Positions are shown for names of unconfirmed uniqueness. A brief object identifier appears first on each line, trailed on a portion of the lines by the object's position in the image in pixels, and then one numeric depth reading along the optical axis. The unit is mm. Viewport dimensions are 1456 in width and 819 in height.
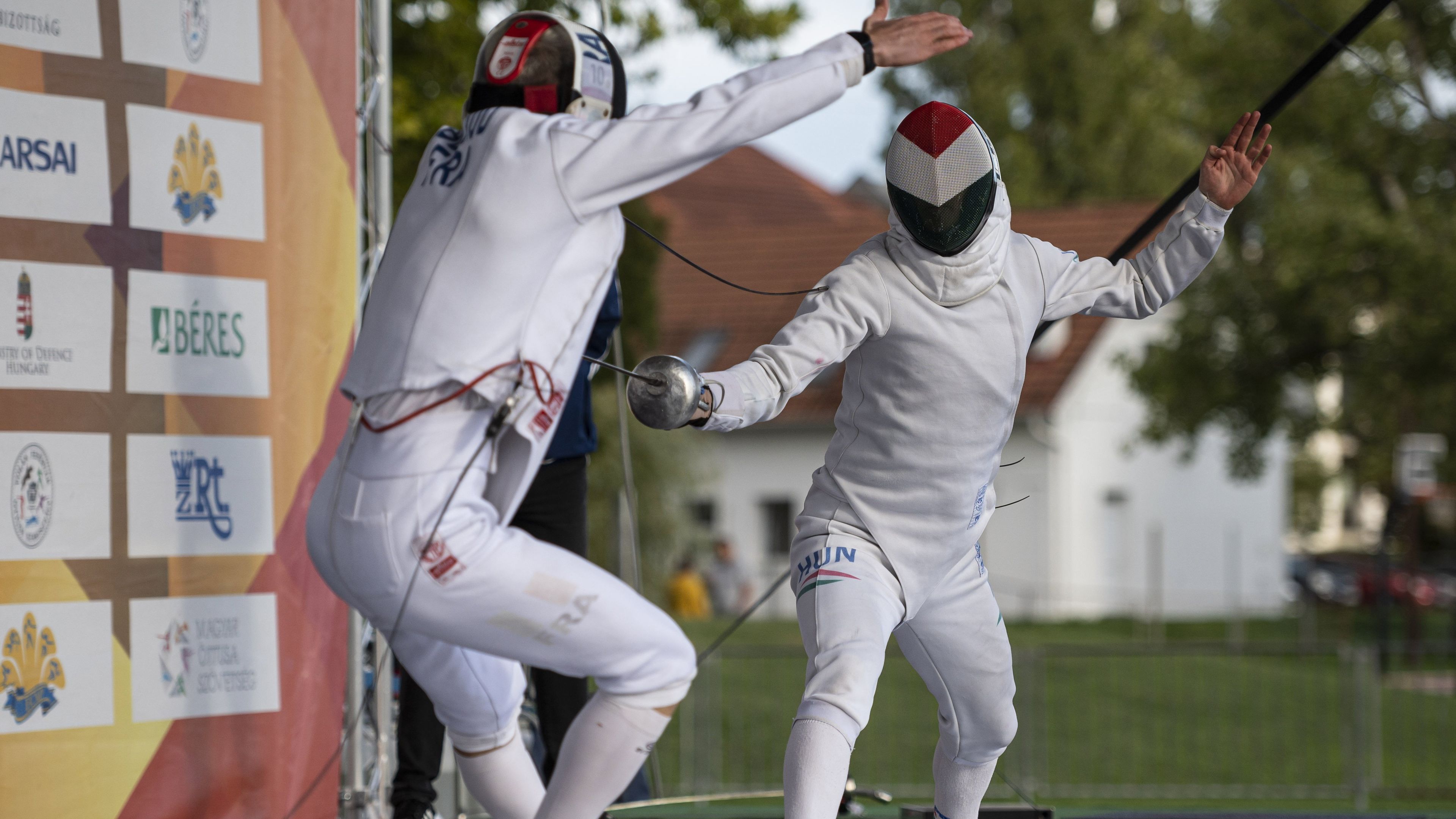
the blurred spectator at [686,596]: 30187
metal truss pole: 8383
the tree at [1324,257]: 30797
